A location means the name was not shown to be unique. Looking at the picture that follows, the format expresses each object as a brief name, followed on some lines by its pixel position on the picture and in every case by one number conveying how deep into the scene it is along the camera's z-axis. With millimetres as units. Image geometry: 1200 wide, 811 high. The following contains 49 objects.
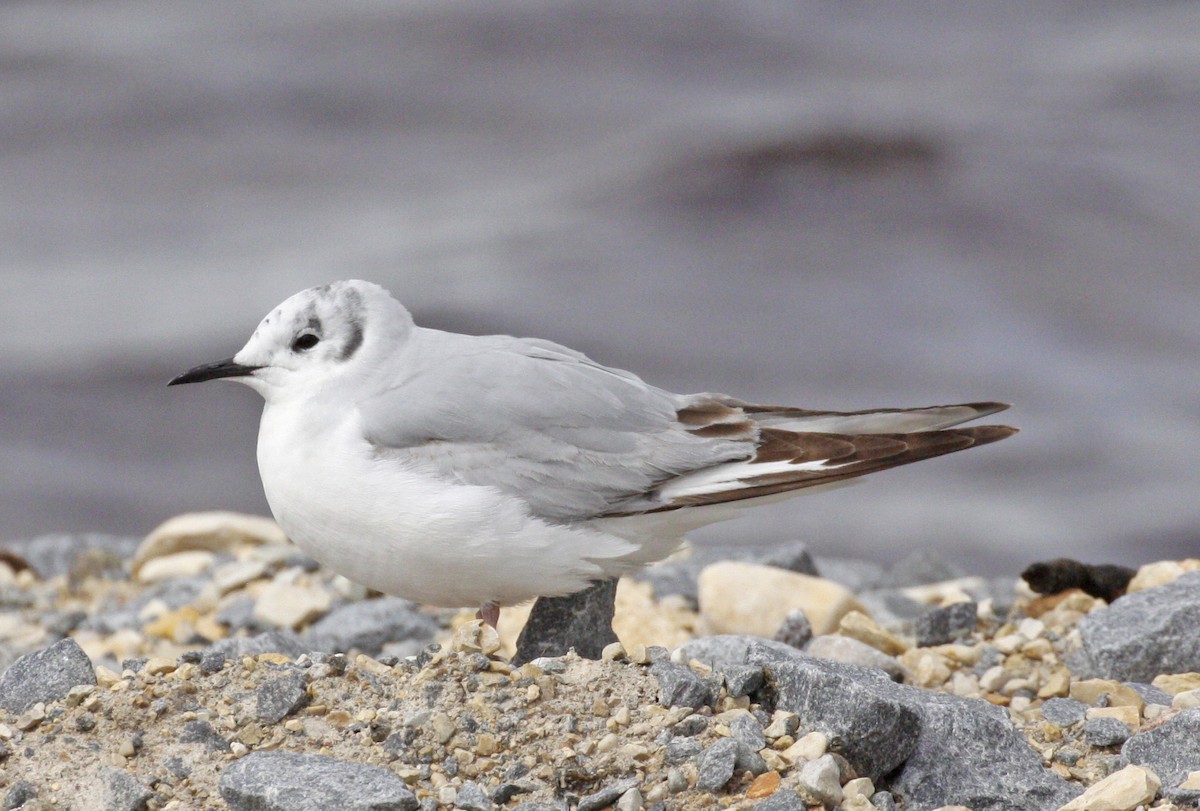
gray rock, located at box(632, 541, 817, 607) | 14102
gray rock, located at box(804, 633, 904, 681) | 10469
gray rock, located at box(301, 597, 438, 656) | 12781
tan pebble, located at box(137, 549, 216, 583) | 15656
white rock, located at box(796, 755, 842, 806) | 7055
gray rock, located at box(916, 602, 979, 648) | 11602
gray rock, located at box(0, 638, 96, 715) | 8117
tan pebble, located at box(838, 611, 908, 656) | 11062
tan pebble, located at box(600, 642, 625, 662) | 8297
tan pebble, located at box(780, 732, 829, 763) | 7344
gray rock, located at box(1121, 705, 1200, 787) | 7707
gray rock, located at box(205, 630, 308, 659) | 10614
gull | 9187
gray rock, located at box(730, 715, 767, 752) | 7391
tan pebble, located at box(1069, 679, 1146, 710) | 9187
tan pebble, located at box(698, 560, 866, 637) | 12258
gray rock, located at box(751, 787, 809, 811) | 6930
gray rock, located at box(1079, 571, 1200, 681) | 9984
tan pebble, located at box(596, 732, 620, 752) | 7430
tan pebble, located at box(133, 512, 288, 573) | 16375
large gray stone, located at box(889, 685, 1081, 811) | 7540
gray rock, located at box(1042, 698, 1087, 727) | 8797
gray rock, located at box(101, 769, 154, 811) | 7070
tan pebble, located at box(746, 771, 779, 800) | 7129
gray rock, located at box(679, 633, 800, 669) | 9641
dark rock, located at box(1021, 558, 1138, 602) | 12195
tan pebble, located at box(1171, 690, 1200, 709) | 8941
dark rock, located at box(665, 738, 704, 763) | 7359
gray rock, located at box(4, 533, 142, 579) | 17422
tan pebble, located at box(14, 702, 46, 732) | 7781
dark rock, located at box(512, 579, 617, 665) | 9633
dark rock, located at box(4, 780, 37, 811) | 7129
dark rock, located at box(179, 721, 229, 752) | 7555
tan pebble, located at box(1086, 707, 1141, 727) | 8719
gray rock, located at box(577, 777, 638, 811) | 7043
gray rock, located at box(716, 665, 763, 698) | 7937
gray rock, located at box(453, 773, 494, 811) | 6969
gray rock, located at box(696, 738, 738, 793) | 7160
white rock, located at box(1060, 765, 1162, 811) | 7145
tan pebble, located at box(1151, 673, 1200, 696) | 9617
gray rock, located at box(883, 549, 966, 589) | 15984
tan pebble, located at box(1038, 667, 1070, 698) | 9961
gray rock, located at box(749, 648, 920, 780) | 7473
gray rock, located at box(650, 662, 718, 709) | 7820
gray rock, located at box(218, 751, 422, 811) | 6750
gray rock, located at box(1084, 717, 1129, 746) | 8344
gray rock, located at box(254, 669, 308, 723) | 7762
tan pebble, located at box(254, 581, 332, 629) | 13445
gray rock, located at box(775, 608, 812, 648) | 11547
